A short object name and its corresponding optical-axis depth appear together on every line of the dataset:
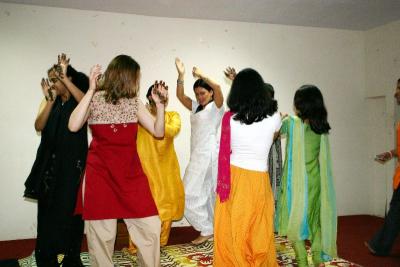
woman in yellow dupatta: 3.45
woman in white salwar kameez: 3.59
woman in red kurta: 2.12
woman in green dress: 2.71
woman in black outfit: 2.53
